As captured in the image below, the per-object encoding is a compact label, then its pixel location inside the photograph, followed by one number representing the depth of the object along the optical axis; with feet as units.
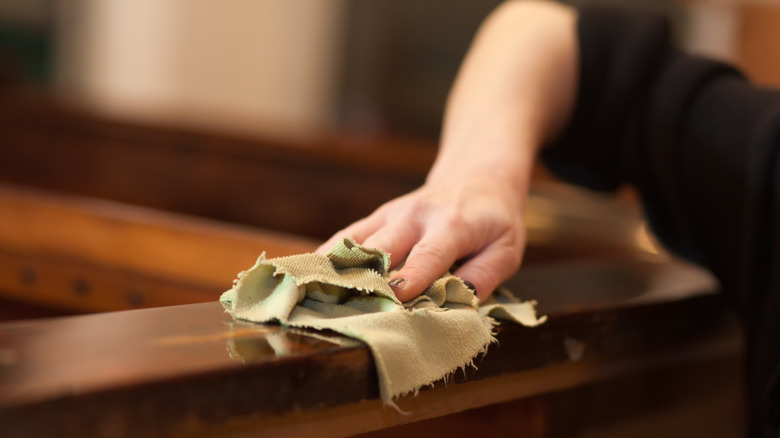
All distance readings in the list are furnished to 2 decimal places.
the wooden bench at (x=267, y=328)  2.45
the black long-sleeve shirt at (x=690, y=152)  3.15
